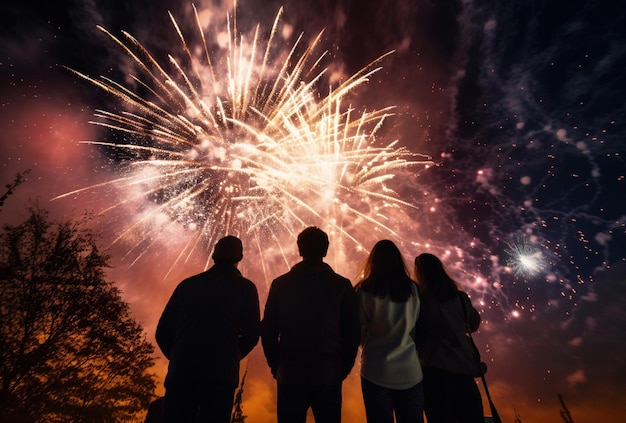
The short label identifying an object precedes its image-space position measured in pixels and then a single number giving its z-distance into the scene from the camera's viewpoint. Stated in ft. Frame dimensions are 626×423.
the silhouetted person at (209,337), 8.49
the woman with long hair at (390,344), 9.32
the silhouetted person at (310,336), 8.46
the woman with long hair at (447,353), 9.97
